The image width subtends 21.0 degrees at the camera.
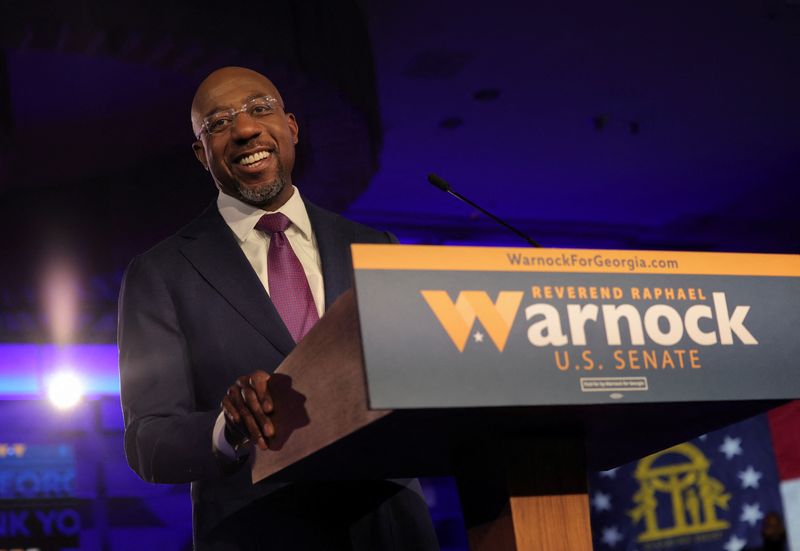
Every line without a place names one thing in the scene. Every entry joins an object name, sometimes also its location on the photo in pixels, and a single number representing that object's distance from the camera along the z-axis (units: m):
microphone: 3.10
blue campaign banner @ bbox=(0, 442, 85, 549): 10.36
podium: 2.53
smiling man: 2.94
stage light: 10.94
